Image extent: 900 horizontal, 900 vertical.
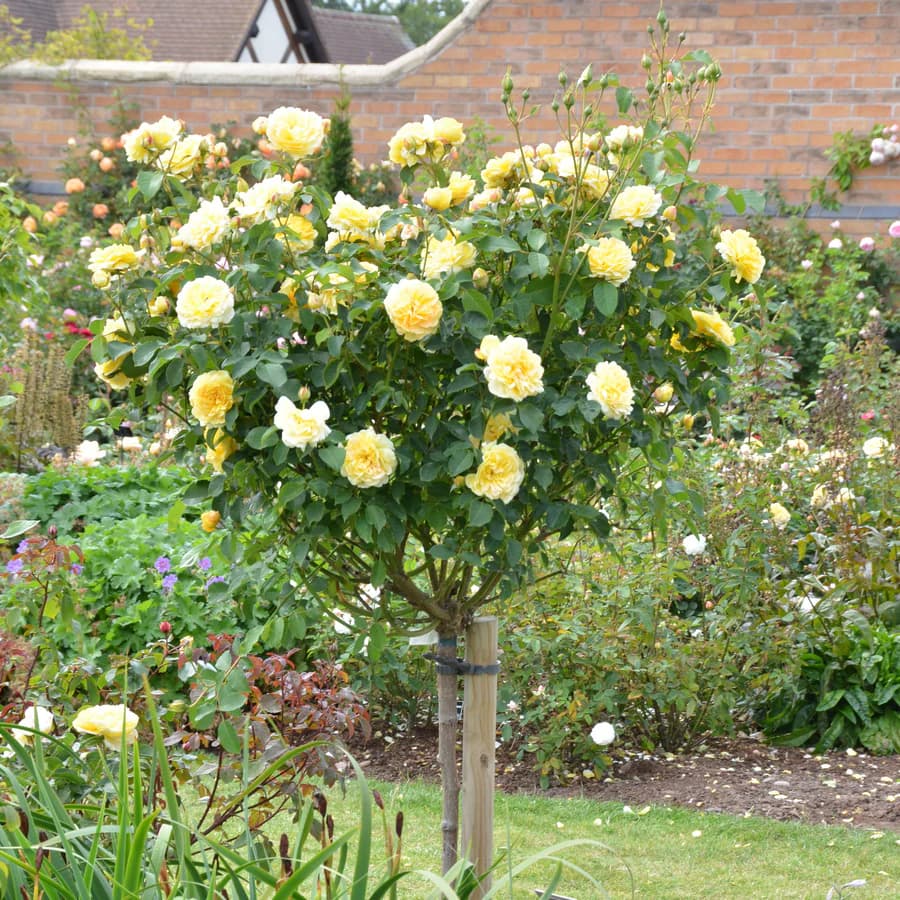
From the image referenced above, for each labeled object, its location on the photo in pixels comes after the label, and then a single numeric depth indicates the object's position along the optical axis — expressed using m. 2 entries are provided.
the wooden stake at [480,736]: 6.60
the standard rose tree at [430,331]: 6.19
